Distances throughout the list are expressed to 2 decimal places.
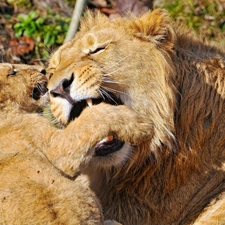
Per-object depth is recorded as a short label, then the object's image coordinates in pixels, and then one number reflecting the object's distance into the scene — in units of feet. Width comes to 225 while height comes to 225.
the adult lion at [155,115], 29.66
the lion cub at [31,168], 24.47
